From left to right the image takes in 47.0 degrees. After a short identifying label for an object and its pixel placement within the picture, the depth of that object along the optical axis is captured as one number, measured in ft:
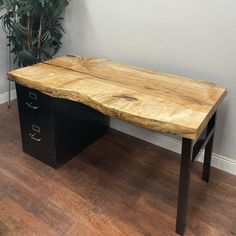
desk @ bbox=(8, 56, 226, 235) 4.26
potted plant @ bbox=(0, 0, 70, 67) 7.41
